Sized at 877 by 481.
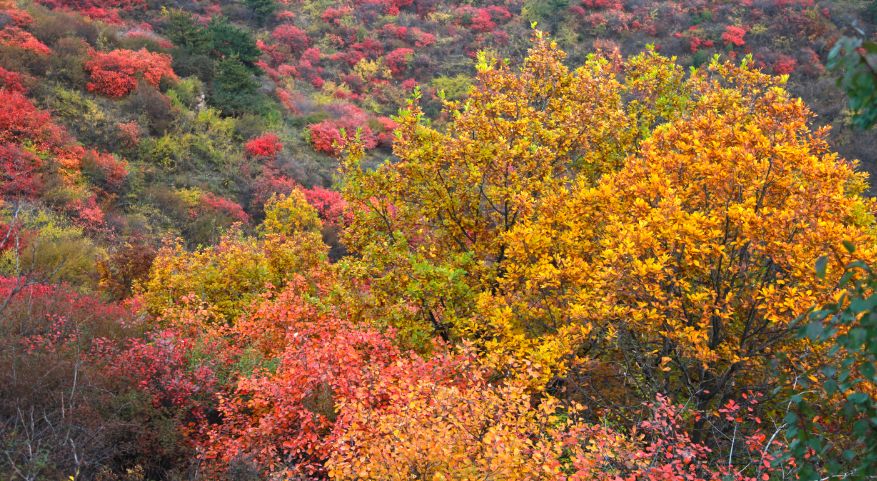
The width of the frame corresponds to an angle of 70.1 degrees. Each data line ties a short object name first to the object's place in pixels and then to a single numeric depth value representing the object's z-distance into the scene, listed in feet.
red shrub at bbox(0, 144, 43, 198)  53.52
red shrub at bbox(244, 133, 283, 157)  77.77
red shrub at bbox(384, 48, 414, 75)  110.73
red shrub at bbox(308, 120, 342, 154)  85.61
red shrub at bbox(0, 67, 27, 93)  63.93
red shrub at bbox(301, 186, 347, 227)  71.15
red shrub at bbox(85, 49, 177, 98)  71.77
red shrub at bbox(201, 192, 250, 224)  66.80
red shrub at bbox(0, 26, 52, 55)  69.05
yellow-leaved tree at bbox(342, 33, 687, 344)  29.84
